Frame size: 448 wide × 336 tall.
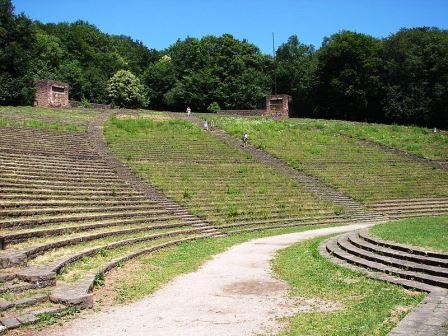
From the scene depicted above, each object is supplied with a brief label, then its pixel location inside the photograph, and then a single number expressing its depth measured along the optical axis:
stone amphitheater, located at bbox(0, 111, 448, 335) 8.84
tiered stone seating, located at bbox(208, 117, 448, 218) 26.44
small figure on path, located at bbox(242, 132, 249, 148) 35.14
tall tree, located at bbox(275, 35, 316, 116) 65.06
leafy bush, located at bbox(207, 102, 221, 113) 59.88
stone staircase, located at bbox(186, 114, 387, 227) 23.64
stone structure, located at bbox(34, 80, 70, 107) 46.94
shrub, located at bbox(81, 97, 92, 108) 48.81
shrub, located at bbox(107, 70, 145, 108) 64.50
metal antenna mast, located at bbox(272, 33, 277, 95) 71.00
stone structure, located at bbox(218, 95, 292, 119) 52.25
